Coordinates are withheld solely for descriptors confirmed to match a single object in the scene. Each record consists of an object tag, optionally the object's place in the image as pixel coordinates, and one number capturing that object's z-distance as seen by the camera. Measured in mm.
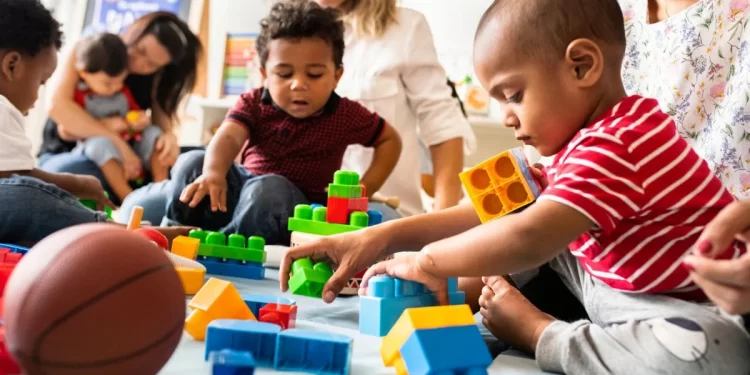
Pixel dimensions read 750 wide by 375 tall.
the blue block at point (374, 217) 1499
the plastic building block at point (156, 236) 1214
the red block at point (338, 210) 1379
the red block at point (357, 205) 1396
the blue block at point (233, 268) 1444
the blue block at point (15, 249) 1107
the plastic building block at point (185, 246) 1370
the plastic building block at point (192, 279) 1146
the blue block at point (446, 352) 736
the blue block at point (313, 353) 785
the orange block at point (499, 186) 972
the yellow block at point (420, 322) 768
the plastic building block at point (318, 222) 1347
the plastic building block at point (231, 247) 1440
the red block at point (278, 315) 930
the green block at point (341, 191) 1384
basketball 610
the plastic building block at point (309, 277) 1060
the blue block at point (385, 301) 979
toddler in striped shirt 778
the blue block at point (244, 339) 789
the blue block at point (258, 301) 977
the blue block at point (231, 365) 643
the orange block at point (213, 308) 900
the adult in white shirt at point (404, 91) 2219
